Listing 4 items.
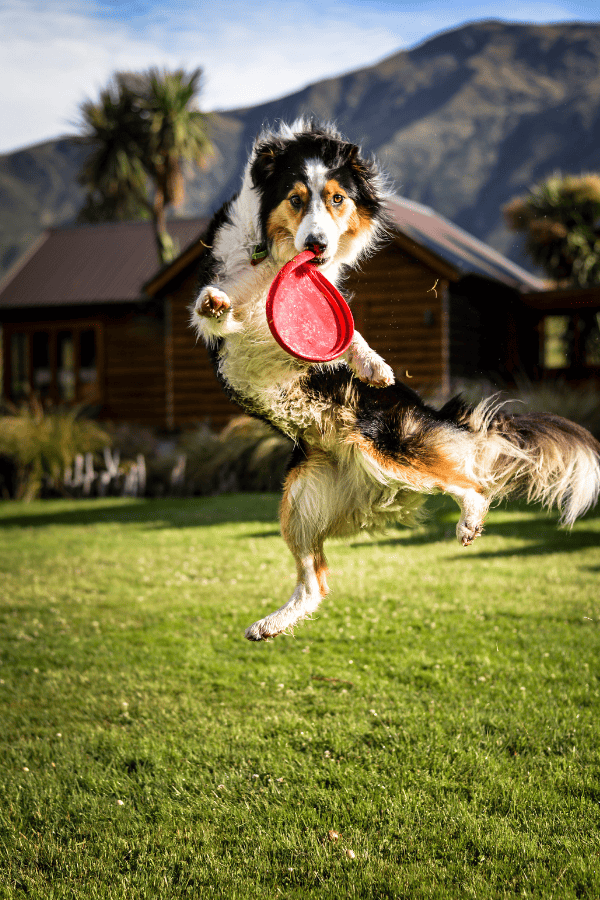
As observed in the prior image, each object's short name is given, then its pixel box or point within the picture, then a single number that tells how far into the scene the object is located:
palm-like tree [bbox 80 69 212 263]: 25.61
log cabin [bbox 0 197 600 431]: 16.92
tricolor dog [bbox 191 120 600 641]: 2.39
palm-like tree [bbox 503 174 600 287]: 23.94
